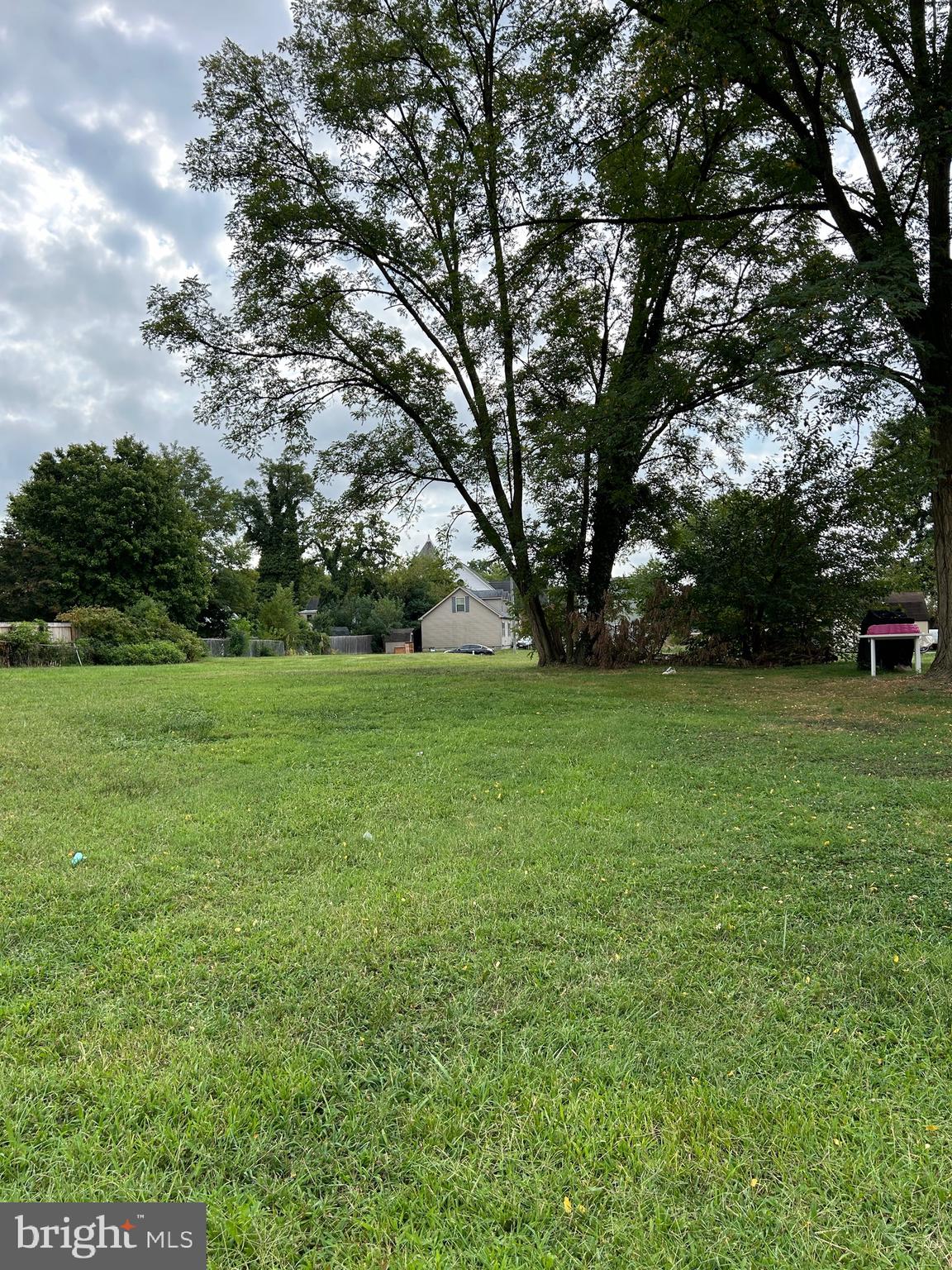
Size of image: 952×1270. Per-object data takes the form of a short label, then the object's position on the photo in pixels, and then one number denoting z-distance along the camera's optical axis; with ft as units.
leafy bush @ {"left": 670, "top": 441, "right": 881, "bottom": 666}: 43.06
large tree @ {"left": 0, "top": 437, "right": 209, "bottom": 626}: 82.33
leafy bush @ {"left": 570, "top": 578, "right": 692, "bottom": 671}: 46.32
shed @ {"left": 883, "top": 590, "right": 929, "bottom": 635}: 105.01
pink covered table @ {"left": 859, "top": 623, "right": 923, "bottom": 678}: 34.63
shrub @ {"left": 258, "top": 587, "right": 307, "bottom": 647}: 112.27
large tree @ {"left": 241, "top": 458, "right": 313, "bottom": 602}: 156.76
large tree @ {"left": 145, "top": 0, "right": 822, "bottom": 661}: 35.37
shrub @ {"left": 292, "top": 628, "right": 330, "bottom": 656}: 119.38
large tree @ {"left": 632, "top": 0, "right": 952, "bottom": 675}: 23.84
